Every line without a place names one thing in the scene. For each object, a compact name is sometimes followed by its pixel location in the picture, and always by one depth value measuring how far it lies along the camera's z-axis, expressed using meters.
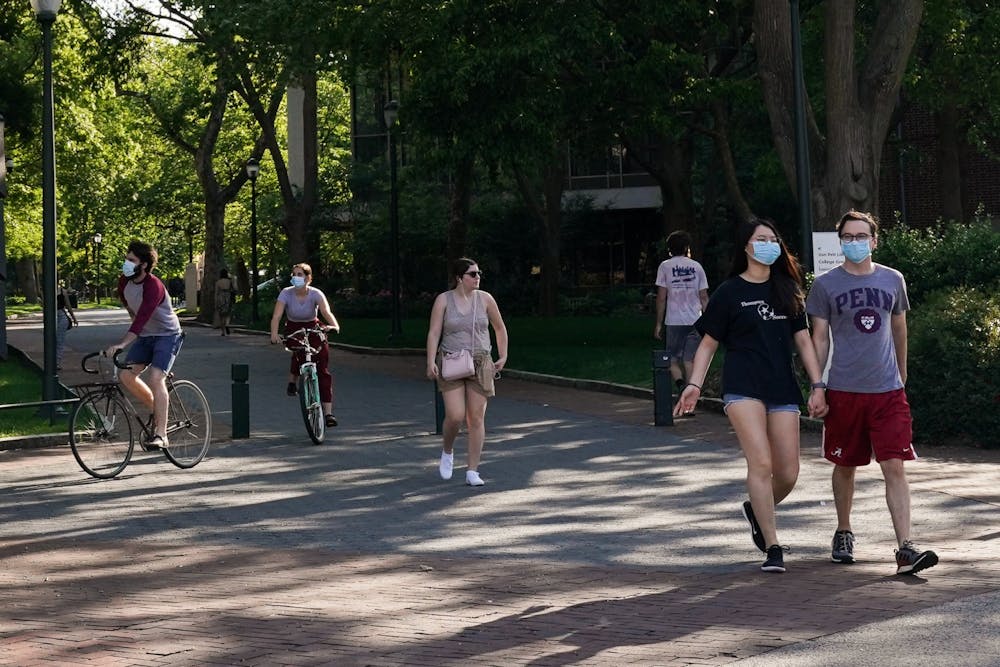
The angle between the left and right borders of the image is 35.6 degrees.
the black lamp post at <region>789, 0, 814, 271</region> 19.30
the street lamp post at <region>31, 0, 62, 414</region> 17.78
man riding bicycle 13.70
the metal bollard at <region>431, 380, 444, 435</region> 15.98
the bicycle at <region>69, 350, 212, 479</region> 13.46
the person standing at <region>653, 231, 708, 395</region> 16.98
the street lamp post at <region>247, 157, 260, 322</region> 47.69
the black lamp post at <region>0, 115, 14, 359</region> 29.74
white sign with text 17.14
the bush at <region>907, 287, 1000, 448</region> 14.31
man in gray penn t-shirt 8.30
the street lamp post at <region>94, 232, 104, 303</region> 95.91
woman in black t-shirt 8.33
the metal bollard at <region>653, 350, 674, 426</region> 16.16
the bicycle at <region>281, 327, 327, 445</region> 15.49
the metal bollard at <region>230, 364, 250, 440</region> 16.30
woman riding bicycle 16.66
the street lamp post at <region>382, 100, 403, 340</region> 34.12
